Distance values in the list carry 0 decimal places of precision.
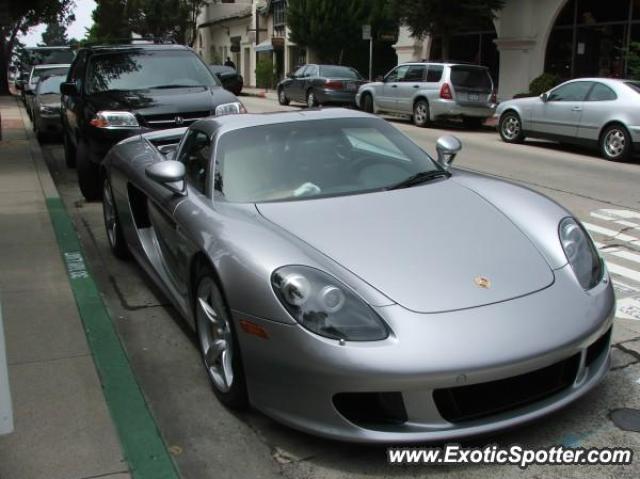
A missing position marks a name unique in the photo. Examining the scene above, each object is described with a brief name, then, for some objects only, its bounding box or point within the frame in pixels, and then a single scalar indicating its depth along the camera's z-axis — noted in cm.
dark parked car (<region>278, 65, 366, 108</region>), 2359
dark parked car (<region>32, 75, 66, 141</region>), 1380
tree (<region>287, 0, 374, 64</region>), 3412
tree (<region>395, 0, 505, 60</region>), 2209
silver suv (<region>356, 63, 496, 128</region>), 1761
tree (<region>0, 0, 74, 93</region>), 1605
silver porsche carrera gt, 280
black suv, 837
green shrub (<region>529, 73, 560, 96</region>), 2061
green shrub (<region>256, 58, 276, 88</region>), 4009
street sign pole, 2575
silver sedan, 1245
